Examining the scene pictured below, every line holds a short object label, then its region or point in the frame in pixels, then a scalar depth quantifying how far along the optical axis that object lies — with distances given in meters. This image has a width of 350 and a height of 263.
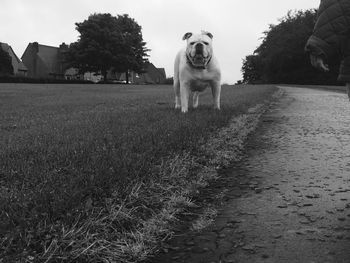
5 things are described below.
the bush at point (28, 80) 49.62
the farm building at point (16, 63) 83.12
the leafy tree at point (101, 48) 70.62
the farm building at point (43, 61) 90.38
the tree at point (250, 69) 98.26
